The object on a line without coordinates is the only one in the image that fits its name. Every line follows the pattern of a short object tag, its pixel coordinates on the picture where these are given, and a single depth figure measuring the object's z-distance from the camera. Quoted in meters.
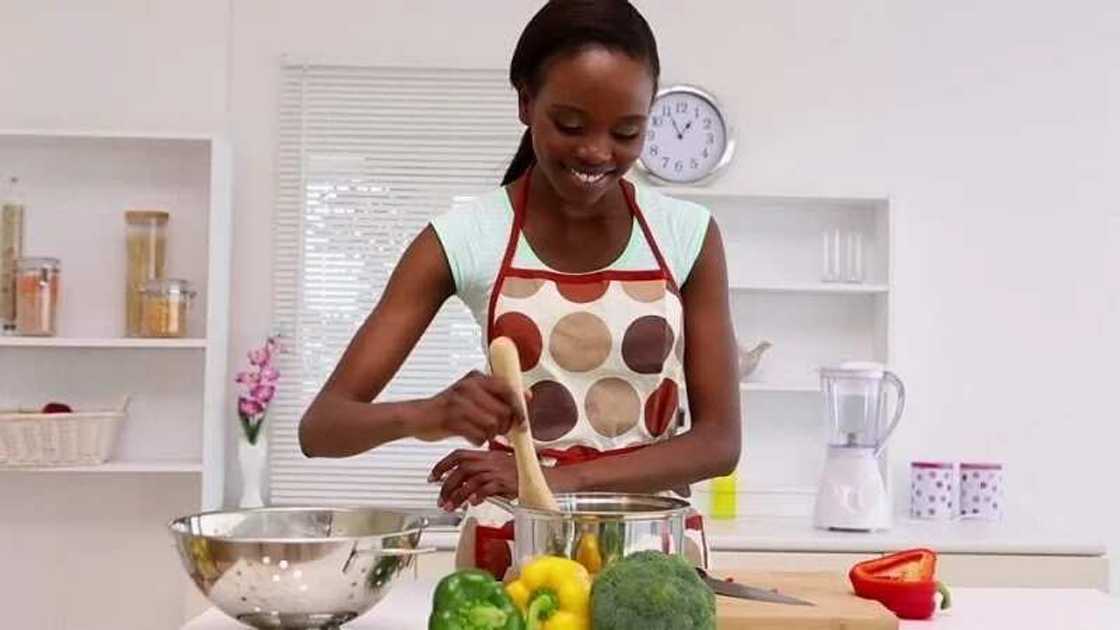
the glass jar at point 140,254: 3.68
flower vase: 3.64
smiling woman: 1.61
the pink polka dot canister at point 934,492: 3.71
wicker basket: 3.51
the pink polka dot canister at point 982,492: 3.71
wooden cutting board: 1.43
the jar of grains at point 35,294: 3.62
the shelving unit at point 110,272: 3.79
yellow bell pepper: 1.27
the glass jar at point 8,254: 3.67
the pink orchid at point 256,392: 3.63
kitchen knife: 1.51
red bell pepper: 1.61
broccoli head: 1.21
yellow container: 3.67
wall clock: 3.78
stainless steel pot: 1.32
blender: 3.42
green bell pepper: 1.24
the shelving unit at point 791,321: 3.83
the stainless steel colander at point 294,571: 1.27
